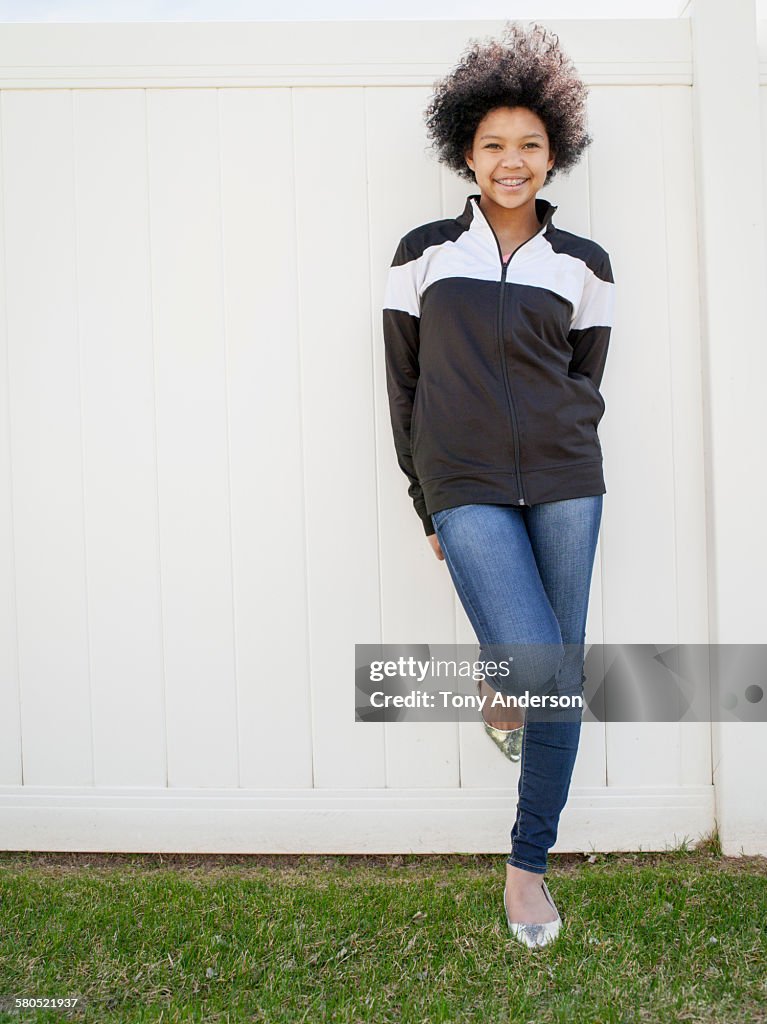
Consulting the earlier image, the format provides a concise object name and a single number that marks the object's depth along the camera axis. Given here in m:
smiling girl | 2.11
